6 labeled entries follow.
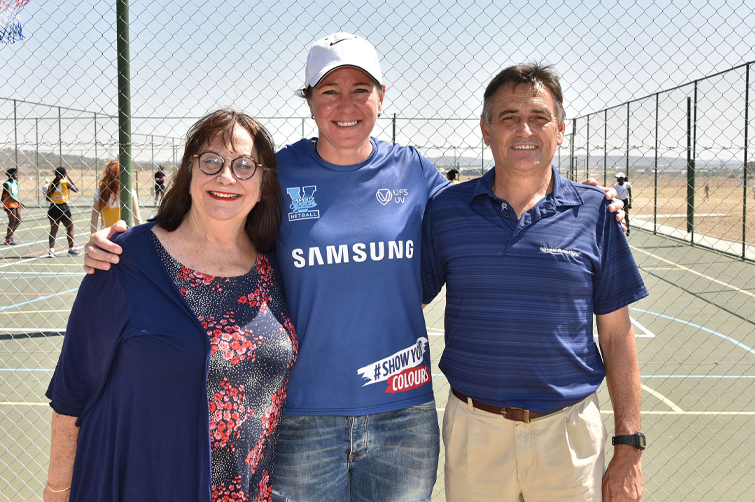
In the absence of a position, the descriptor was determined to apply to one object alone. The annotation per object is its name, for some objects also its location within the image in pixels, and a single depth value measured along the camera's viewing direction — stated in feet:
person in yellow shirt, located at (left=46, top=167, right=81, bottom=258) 46.55
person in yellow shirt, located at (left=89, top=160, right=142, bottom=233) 24.63
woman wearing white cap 7.21
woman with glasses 5.82
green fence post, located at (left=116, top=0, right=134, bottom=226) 9.74
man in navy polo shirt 7.14
